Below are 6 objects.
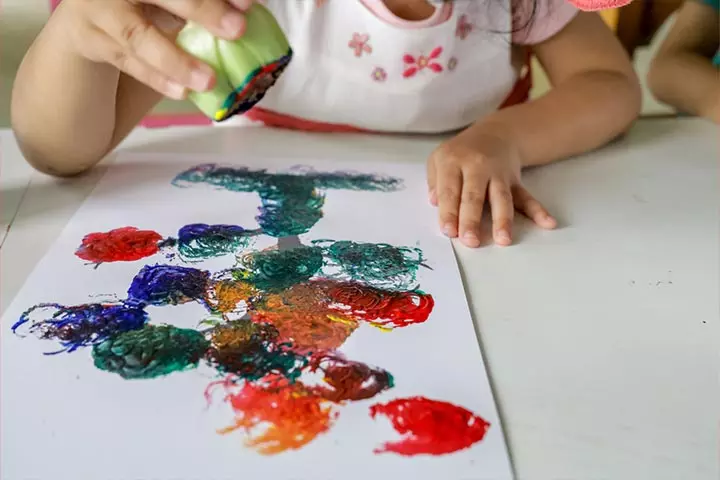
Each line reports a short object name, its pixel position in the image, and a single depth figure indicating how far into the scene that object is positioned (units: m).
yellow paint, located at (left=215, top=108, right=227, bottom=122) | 0.41
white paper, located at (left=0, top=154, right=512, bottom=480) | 0.30
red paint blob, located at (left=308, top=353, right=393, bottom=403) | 0.34
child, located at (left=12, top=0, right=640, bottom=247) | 0.53
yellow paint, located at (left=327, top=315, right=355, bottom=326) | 0.40
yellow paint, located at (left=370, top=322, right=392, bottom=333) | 0.39
